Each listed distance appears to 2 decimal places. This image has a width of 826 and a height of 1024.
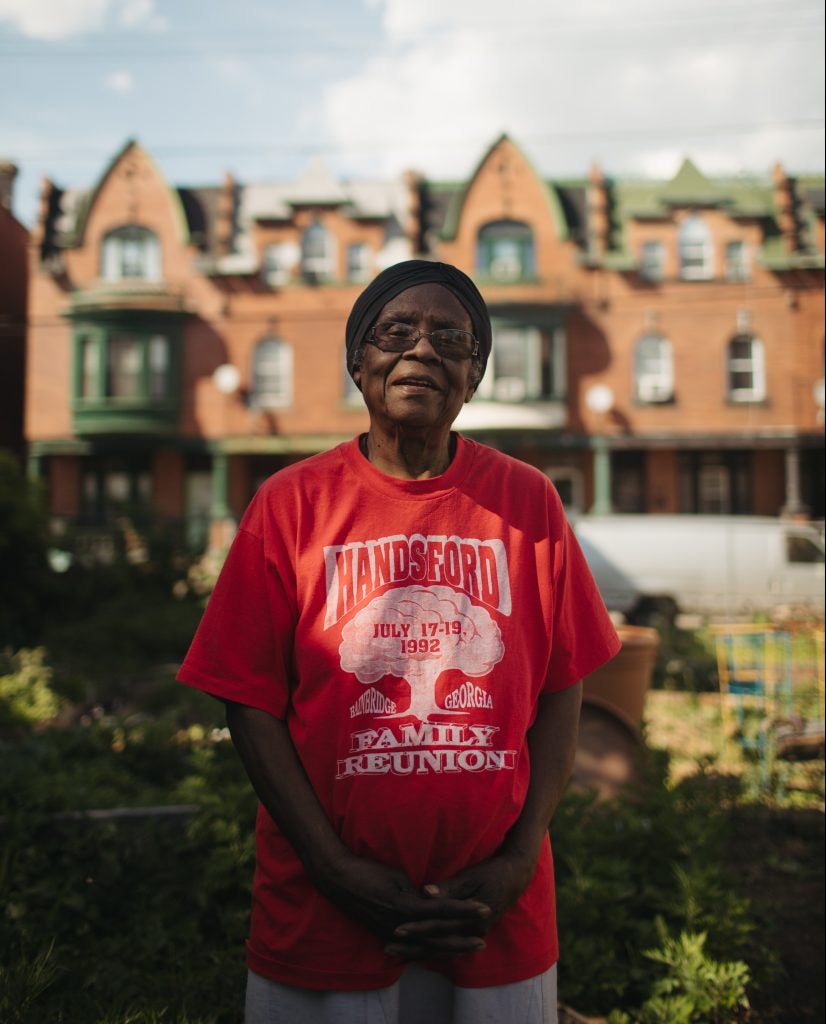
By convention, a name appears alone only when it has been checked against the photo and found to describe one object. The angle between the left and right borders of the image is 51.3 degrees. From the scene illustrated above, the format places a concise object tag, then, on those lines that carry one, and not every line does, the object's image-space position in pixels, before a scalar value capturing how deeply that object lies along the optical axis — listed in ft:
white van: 45.01
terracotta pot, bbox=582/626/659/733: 17.53
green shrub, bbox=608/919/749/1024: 9.28
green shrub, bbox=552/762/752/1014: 9.82
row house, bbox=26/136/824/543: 67.31
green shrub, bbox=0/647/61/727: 23.86
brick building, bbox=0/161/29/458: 72.59
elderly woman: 5.45
